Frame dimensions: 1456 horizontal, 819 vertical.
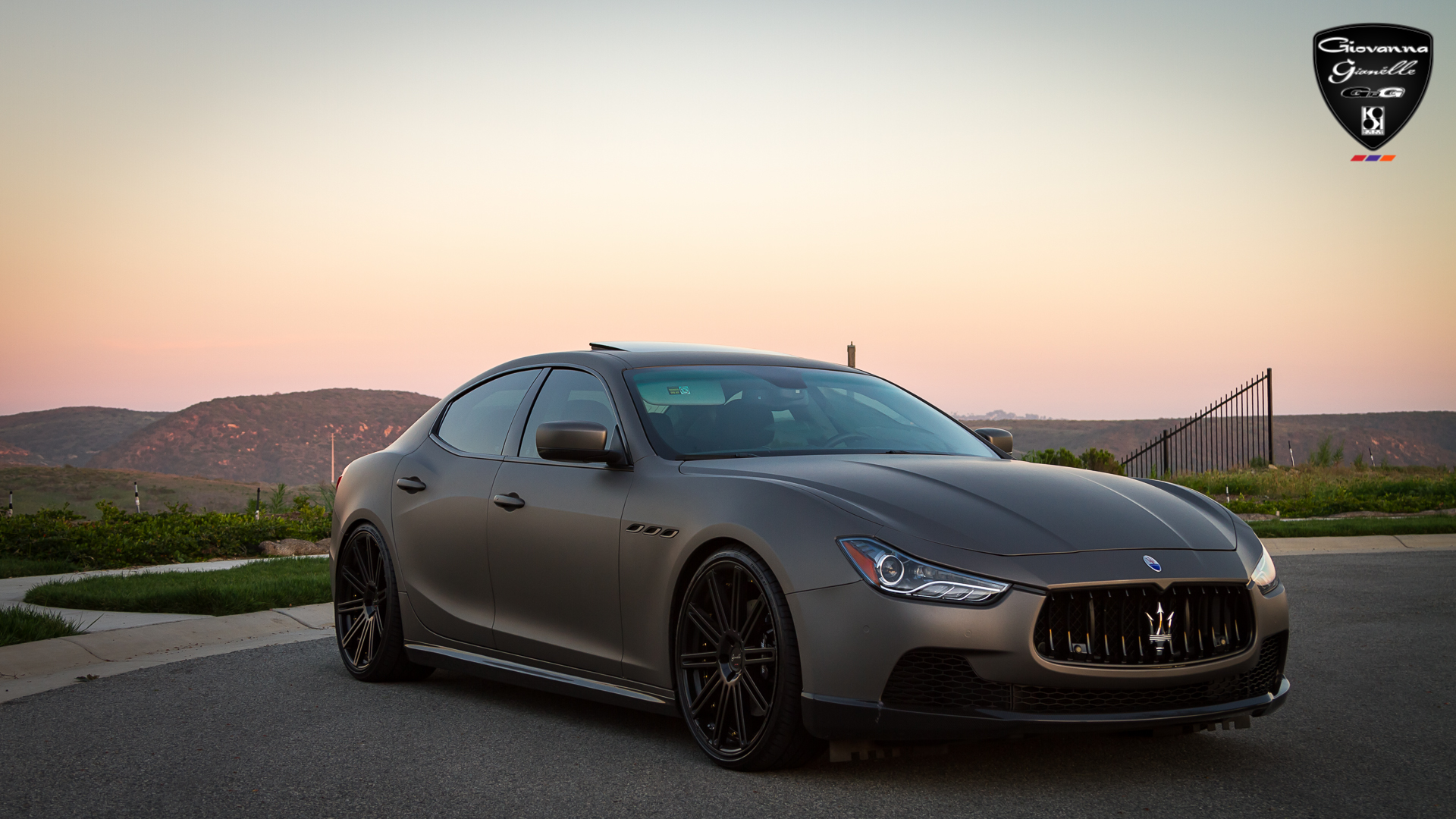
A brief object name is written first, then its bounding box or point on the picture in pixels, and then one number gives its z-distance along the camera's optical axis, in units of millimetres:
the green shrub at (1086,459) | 20484
